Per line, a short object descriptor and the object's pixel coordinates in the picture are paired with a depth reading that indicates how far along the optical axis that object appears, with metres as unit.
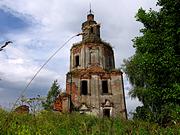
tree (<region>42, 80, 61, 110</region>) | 22.99
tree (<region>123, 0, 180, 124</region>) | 7.72
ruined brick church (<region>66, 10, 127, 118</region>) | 16.82
